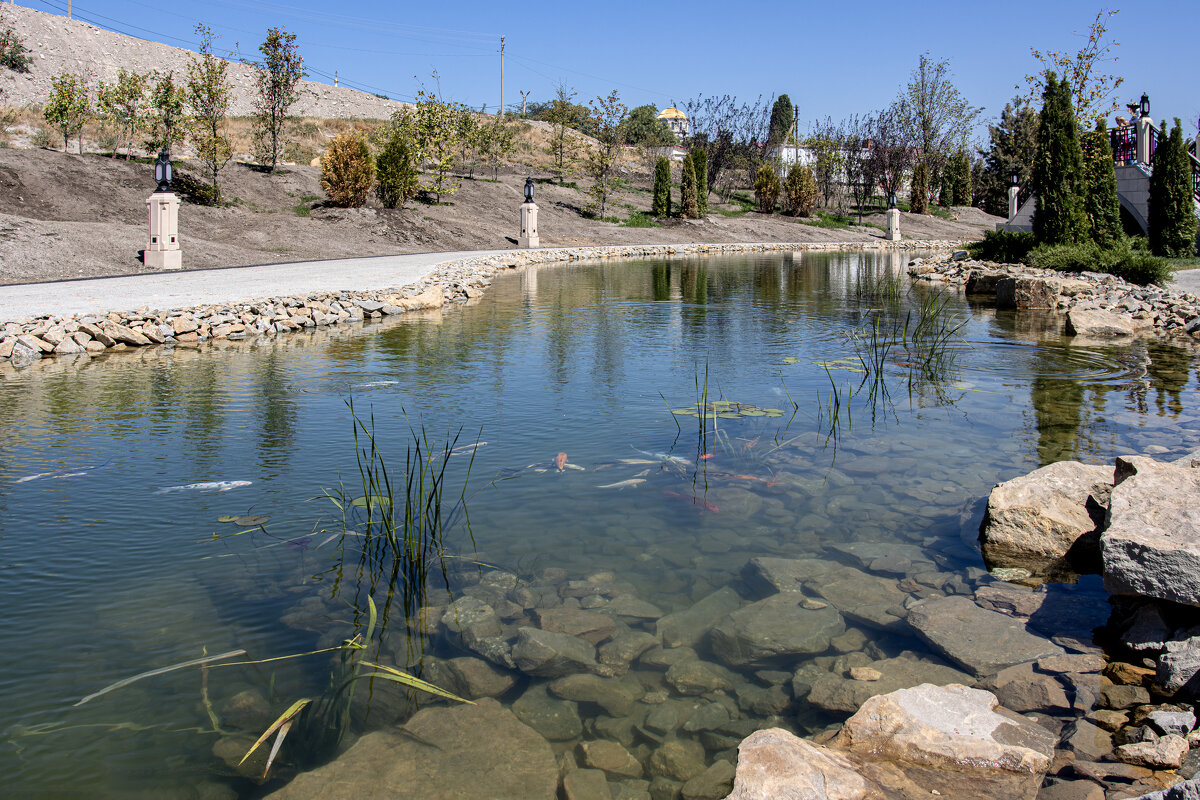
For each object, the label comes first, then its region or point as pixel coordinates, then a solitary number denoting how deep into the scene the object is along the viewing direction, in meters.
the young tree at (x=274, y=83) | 25.89
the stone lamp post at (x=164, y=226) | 15.06
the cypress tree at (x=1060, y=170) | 16.02
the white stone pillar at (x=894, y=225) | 35.25
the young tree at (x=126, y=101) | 24.34
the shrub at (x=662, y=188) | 33.94
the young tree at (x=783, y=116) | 61.35
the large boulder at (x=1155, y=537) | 2.81
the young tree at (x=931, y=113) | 46.34
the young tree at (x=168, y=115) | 22.86
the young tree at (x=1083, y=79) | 18.78
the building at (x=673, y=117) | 77.94
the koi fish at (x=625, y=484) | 4.79
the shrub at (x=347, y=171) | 23.86
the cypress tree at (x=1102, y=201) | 17.09
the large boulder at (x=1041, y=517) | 3.83
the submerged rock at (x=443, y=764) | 2.39
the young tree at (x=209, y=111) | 22.80
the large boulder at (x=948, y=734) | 2.38
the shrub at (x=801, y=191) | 38.47
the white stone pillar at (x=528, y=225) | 25.64
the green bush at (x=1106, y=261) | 13.75
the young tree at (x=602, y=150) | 32.56
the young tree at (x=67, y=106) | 23.42
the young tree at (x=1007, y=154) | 39.84
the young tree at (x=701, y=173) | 34.03
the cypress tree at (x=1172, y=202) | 17.72
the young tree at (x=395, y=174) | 25.06
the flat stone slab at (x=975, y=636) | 2.98
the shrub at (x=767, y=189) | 38.62
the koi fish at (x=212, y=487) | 4.67
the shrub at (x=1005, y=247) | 18.62
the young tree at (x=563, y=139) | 37.12
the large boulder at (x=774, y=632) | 3.13
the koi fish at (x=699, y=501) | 4.52
